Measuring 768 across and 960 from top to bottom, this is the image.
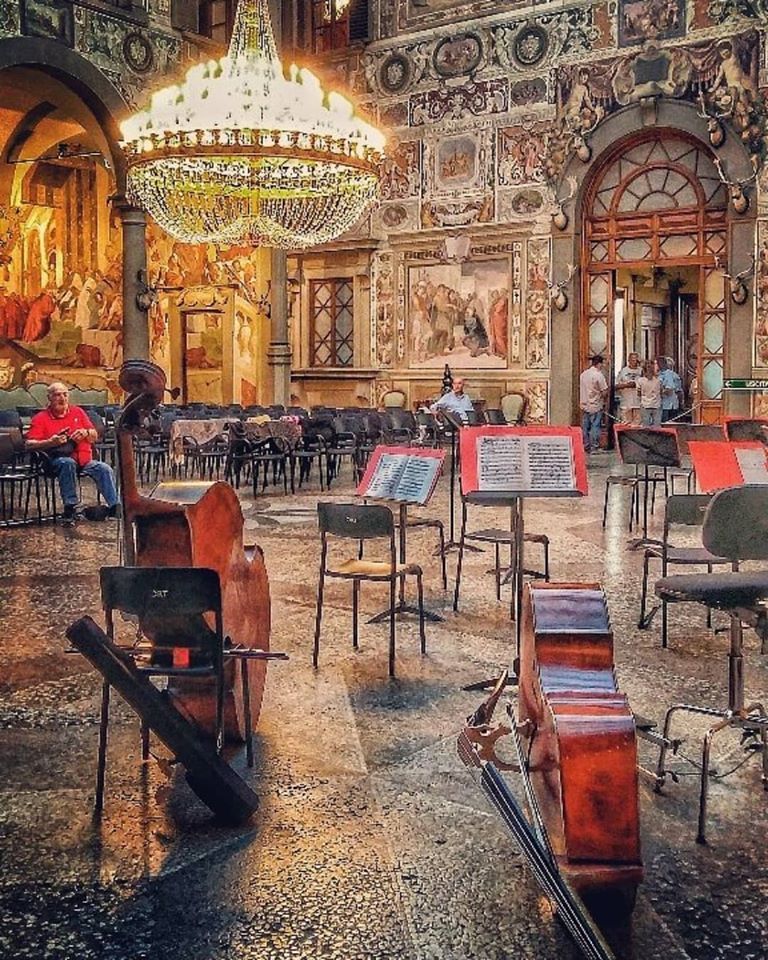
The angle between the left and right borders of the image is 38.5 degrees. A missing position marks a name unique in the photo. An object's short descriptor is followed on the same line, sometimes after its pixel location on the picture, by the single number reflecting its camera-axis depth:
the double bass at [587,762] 2.54
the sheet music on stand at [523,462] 5.13
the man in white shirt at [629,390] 16.41
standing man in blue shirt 17.21
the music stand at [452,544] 6.88
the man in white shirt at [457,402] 14.92
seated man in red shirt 9.52
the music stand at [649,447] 8.16
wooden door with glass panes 16.20
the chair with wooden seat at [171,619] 3.22
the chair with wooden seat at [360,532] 5.09
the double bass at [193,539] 3.45
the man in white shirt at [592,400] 16.50
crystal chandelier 10.23
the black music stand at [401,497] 5.55
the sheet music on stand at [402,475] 5.53
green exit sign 13.83
